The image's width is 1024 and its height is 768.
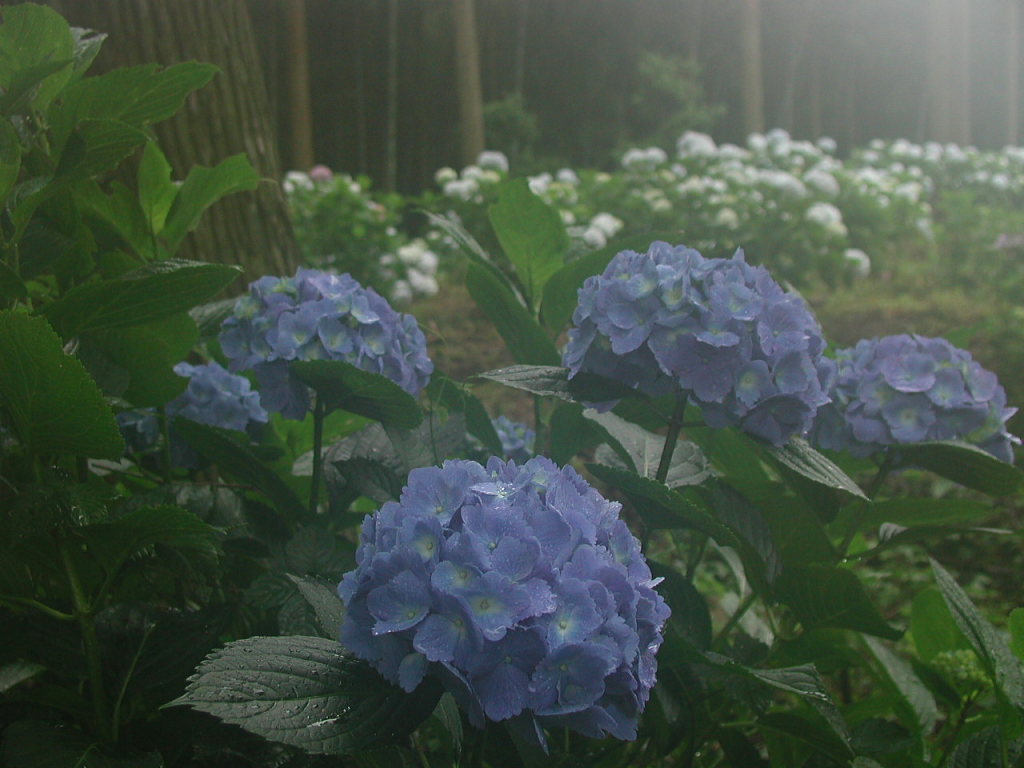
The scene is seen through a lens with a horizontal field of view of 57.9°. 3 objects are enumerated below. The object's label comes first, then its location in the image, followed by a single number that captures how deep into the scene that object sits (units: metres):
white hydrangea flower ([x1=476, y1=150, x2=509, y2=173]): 5.96
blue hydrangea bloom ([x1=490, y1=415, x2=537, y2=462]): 1.40
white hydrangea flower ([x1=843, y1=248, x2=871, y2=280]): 4.85
